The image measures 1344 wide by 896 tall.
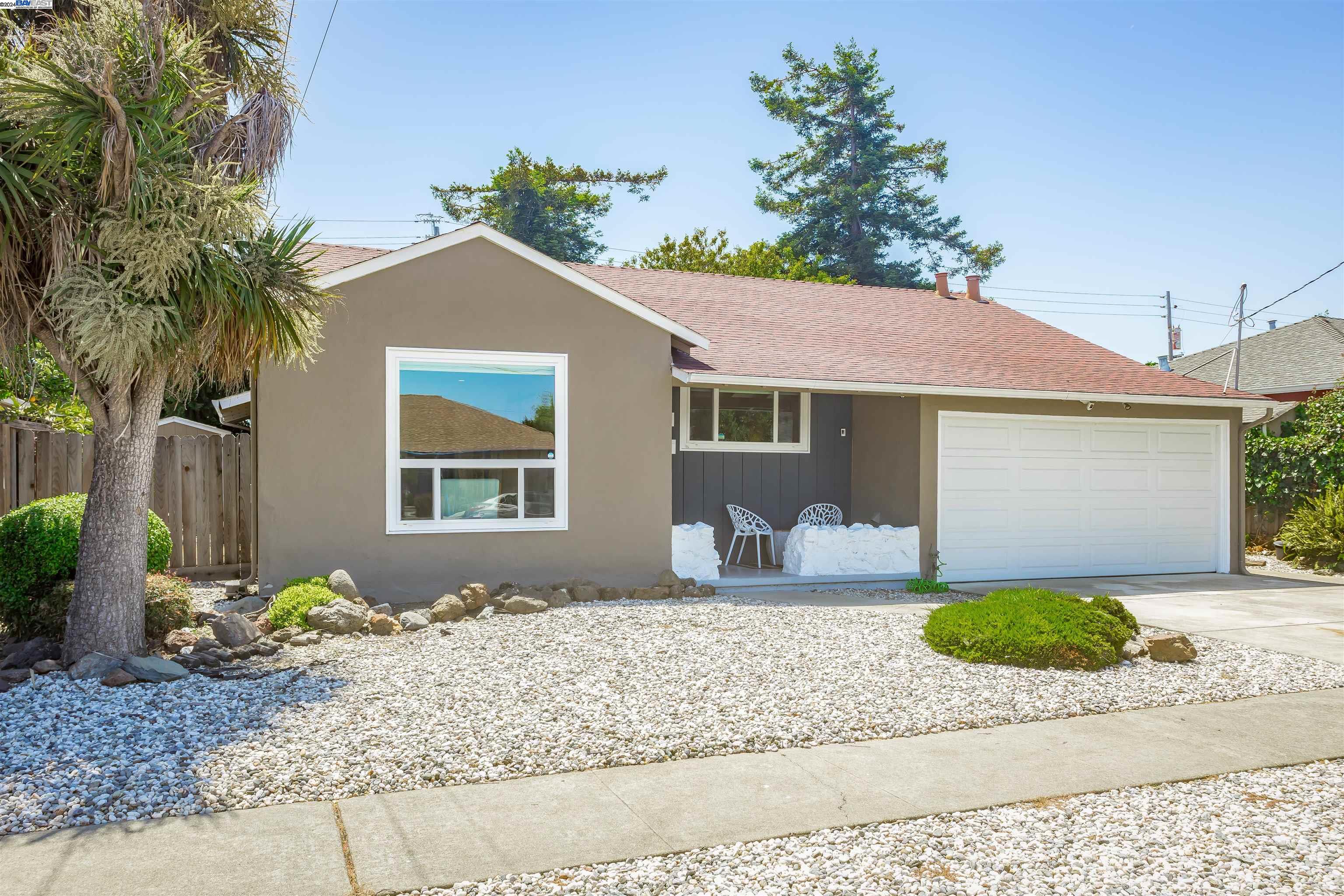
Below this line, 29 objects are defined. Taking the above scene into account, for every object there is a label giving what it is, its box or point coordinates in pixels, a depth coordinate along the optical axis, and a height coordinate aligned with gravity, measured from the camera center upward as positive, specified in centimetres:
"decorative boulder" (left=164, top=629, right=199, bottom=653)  677 -141
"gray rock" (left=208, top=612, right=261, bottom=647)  691 -136
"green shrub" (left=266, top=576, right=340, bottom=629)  773 -130
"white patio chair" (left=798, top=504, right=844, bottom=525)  1280 -88
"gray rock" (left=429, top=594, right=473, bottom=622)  817 -141
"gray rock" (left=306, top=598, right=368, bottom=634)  758 -138
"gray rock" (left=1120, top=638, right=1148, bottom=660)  710 -149
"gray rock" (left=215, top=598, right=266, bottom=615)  842 -144
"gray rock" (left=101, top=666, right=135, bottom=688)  567 -141
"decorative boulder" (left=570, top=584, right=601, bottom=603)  934 -143
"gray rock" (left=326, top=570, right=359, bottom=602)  847 -125
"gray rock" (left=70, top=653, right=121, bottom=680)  579 -137
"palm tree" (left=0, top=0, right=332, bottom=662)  558 +122
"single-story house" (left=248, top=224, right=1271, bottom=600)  919 +23
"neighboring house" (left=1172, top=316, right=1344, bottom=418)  2352 +256
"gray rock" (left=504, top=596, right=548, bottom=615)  851 -142
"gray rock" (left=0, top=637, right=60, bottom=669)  616 -139
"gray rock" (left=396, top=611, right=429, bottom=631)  786 -146
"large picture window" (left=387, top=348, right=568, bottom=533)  935 +7
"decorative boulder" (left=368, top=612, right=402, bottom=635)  767 -144
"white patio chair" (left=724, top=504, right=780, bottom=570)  1226 -97
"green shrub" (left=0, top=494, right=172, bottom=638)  672 -86
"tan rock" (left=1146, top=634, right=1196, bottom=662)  702 -146
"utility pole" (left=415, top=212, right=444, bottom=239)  2611 +718
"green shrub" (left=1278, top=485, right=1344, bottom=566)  1397 -116
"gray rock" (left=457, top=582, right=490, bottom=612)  859 -135
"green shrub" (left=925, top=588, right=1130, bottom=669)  675 -133
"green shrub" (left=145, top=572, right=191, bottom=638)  682 -117
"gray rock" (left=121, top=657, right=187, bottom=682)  585 -140
